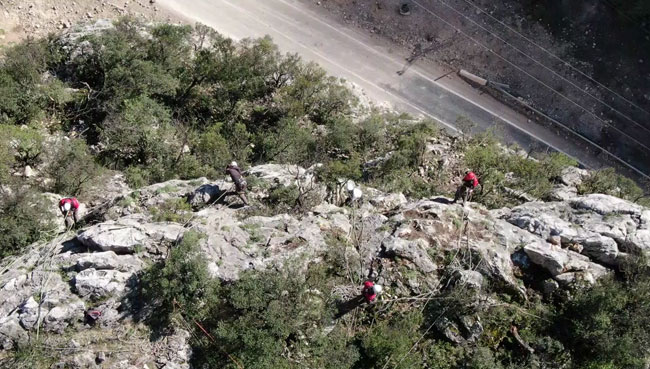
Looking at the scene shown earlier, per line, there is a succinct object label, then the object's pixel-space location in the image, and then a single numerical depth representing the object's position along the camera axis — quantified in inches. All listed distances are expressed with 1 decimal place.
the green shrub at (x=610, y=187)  1109.1
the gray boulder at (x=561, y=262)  799.7
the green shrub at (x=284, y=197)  938.1
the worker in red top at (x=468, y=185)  898.1
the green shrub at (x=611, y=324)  718.5
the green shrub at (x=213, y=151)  1107.9
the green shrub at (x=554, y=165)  1156.2
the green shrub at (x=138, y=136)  1098.7
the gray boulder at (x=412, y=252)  814.5
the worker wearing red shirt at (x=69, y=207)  848.9
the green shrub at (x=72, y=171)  994.7
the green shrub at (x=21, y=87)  1123.9
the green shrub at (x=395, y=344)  716.0
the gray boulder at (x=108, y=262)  753.0
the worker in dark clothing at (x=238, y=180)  892.6
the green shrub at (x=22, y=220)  831.7
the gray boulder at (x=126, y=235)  786.2
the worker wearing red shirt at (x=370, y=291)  741.9
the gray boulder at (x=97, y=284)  725.9
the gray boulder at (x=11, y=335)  681.0
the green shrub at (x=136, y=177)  1044.5
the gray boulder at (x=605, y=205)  885.2
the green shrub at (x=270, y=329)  698.2
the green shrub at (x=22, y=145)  1024.9
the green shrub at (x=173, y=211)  878.1
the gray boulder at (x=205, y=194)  933.8
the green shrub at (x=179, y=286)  716.7
